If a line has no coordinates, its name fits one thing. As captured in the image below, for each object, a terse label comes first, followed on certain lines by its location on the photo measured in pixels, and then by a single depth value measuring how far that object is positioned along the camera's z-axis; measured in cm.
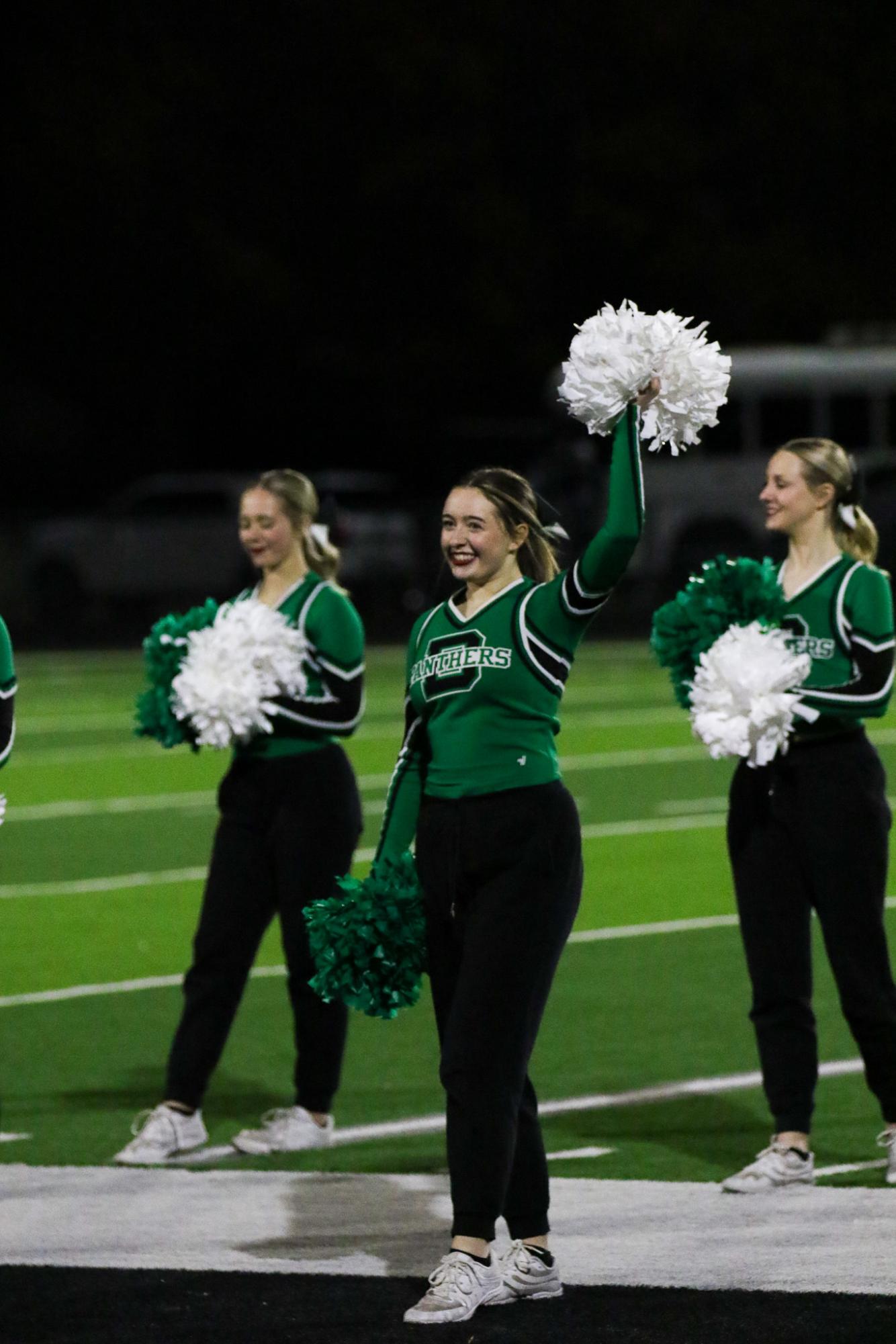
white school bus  6550
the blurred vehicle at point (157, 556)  6969
